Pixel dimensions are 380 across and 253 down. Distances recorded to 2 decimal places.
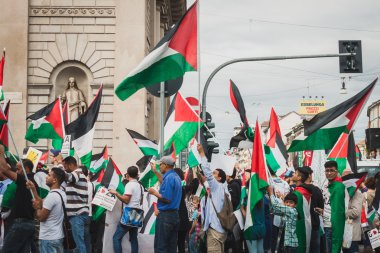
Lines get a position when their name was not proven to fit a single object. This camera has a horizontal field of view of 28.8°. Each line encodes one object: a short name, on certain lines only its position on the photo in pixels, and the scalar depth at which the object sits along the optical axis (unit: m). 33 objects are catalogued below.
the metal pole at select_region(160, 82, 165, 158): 11.29
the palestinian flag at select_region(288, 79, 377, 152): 13.20
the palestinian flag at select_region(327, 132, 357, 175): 15.05
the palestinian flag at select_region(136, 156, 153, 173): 17.30
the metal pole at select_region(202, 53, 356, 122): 22.33
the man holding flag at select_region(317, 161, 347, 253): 11.31
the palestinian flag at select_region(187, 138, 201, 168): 14.61
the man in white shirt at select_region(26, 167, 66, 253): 9.85
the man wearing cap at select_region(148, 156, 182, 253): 12.02
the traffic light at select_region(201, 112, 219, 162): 21.86
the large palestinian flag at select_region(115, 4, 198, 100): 11.14
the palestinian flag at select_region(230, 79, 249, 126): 16.54
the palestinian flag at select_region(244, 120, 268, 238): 11.70
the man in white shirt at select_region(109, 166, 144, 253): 13.71
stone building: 28.22
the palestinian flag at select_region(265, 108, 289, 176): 16.83
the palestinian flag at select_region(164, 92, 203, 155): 14.15
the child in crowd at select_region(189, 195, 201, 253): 14.21
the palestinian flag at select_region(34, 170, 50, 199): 12.30
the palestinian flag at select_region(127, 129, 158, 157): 16.37
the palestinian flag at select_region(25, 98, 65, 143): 16.27
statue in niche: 27.94
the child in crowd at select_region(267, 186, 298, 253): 11.37
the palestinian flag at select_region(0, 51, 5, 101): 12.61
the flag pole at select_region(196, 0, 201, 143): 11.96
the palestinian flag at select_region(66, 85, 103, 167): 14.59
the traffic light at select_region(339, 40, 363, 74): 22.75
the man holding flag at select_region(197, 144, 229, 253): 12.31
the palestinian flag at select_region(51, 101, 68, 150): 18.55
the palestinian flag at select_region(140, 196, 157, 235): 14.81
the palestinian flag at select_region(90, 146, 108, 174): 16.50
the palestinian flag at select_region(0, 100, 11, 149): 12.56
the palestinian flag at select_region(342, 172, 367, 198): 12.27
